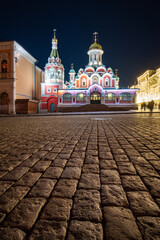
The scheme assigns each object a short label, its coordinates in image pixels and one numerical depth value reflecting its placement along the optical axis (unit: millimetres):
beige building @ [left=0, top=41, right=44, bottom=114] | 23920
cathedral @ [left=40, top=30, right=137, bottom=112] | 35156
